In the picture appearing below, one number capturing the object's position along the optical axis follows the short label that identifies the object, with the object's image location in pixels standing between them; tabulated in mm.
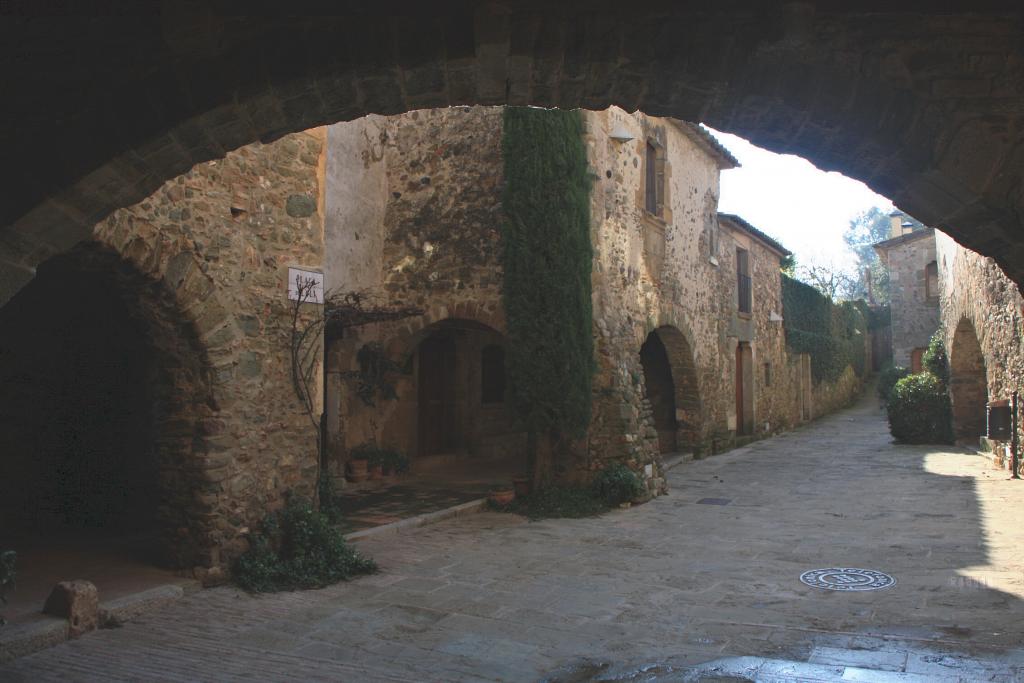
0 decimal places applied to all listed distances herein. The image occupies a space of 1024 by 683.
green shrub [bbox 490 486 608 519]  9336
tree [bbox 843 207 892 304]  59438
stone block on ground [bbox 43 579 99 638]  4789
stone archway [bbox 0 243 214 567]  7391
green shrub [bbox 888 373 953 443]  17109
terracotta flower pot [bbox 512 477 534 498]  10016
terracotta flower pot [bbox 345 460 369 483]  11000
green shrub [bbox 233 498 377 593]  5984
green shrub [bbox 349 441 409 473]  11242
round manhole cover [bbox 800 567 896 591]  5887
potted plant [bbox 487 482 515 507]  9617
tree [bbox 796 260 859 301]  45219
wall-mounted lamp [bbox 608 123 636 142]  11391
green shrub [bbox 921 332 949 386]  17250
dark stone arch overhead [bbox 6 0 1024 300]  2746
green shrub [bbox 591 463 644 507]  9836
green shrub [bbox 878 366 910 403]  26480
